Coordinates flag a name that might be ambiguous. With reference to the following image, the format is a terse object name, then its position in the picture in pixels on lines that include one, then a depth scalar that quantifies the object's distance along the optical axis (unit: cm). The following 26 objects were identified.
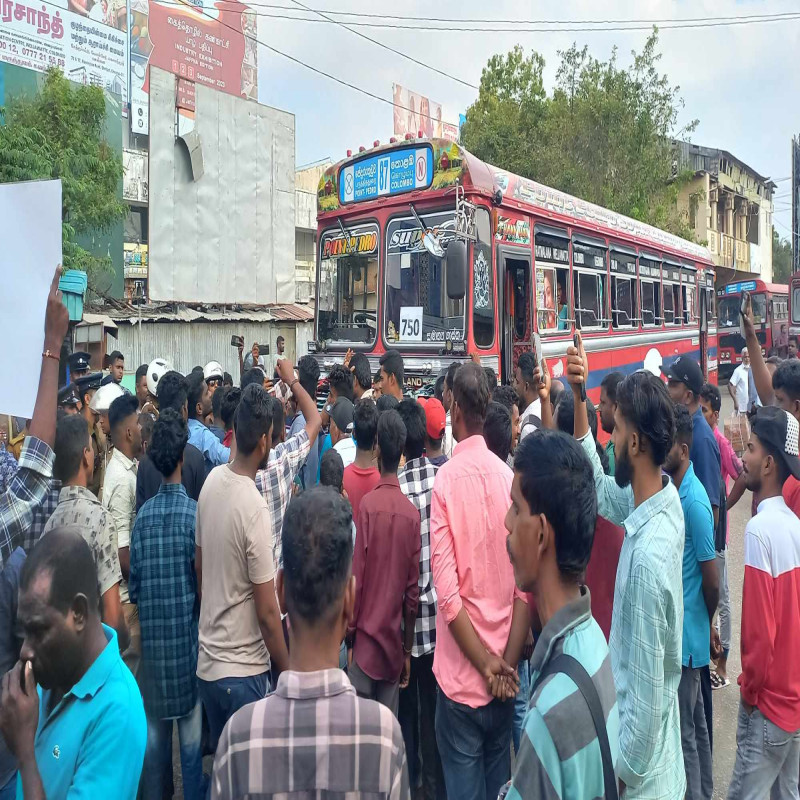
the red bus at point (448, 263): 725
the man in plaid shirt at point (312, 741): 144
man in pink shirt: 287
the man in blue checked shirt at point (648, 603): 213
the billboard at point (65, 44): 3193
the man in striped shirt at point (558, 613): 151
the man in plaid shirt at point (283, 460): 356
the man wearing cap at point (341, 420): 532
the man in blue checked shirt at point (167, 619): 327
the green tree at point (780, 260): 6438
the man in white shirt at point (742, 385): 1202
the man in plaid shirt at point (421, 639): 348
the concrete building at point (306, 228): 2836
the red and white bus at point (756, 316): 2822
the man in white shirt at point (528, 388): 535
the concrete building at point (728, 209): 3922
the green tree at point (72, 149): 1532
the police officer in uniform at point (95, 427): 343
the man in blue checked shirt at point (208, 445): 473
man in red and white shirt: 285
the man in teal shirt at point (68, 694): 169
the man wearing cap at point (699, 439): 451
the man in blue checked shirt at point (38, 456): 218
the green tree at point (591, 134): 2247
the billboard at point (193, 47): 4081
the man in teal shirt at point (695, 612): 329
